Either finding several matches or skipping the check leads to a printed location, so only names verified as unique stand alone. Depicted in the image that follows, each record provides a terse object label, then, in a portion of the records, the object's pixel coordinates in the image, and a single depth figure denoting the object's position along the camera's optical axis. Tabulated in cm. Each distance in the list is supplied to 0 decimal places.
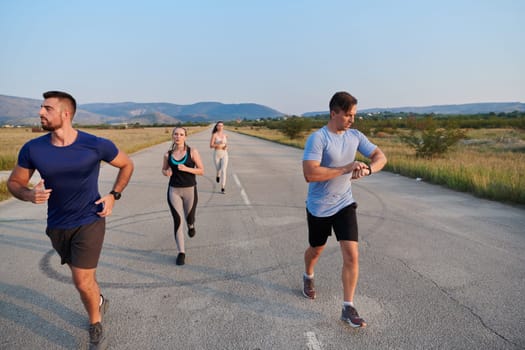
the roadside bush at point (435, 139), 1717
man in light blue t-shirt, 304
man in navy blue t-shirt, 267
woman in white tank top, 979
